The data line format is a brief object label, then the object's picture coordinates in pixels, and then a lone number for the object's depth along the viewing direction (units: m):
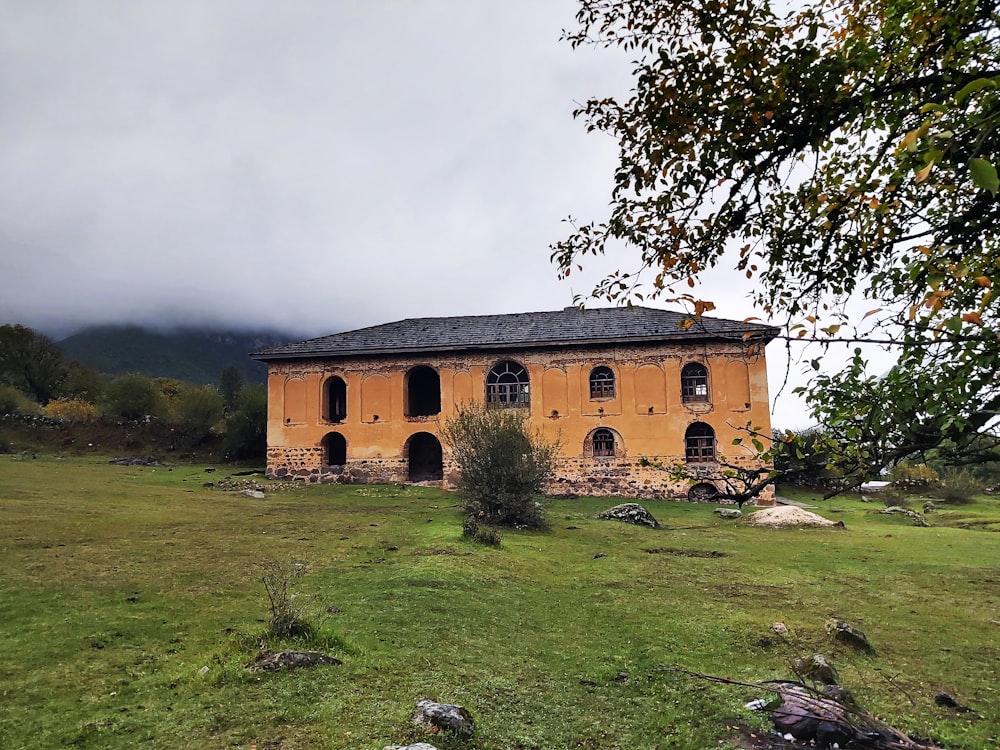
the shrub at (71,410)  36.23
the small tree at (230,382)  58.28
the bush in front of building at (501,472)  16.08
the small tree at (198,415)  33.53
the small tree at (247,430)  32.19
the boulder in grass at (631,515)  17.69
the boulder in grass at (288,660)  5.51
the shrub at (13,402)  35.38
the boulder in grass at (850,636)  7.01
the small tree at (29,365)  45.41
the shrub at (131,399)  36.88
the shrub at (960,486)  27.70
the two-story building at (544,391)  25.66
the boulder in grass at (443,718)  4.60
